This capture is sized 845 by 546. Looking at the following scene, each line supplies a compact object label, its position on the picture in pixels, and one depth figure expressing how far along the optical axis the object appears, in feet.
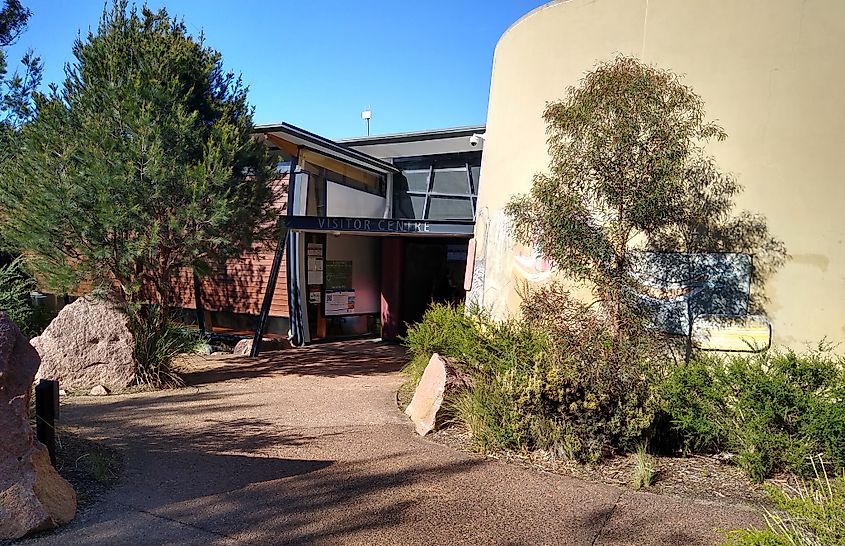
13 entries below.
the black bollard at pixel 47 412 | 16.87
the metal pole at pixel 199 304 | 49.46
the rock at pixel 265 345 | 44.55
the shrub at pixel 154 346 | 31.37
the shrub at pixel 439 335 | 29.66
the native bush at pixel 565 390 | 20.15
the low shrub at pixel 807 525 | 10.63
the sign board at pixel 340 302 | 51.13
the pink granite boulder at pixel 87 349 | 29.94
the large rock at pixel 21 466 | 13.26
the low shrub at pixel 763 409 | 18.51
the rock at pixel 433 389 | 23.92
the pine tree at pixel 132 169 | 29.55
